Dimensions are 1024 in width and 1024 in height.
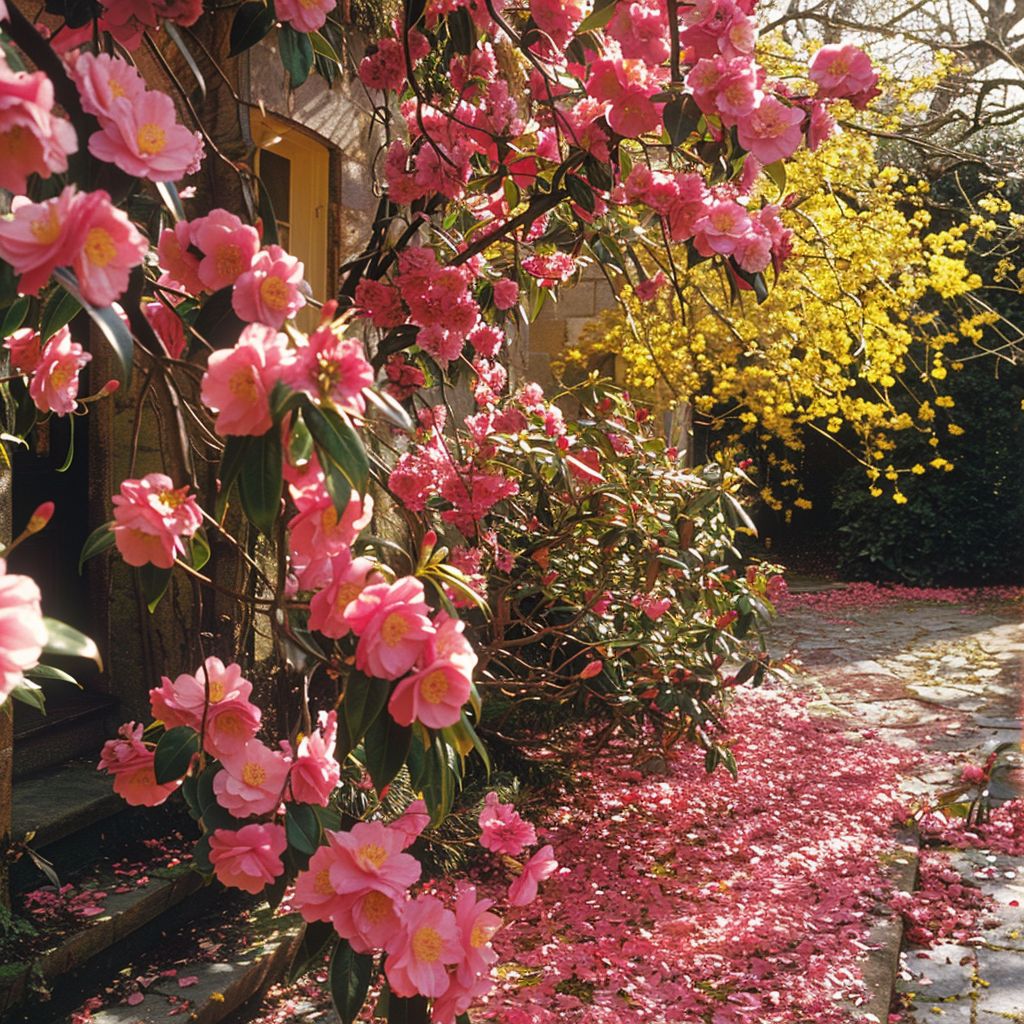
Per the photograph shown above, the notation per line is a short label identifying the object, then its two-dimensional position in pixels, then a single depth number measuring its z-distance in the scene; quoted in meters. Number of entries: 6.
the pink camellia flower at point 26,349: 1.90
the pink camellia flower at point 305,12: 1.65
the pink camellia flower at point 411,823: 1.51
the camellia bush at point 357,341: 1.09
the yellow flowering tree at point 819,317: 7.80
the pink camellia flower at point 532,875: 1.83
